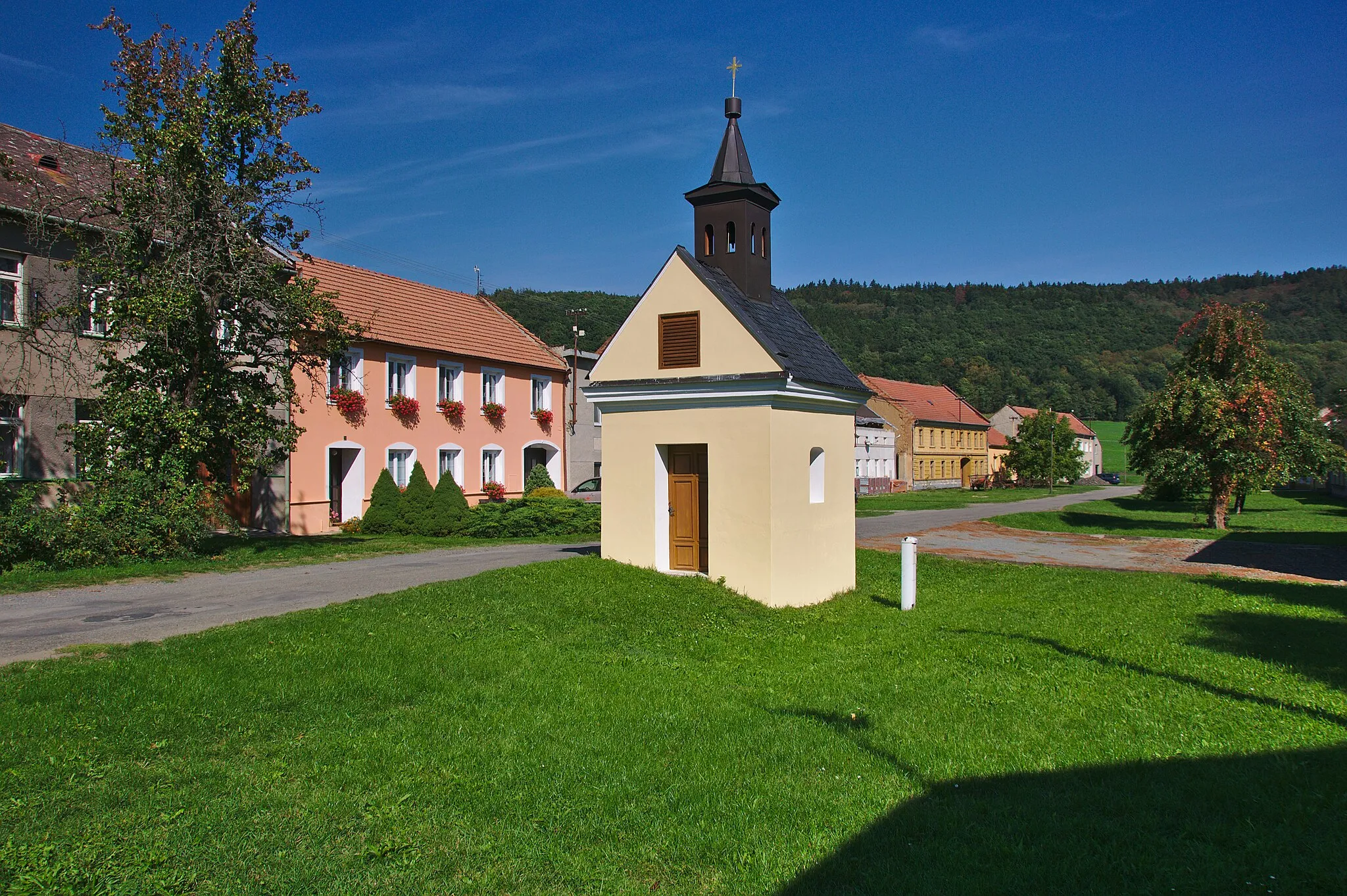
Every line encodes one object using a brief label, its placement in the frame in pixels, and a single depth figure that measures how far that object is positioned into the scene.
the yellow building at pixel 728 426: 11.80
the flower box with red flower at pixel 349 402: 26.61
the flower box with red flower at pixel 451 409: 30.56
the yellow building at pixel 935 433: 73.00
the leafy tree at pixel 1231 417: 25.84
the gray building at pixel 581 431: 37.53
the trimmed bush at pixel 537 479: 33.81
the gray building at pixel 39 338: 18.44
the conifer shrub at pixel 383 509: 25.72
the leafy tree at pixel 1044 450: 68.25
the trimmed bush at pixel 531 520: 24.78
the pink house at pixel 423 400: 26.48
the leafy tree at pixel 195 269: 15.97
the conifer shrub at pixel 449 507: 25.17
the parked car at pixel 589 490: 36.35
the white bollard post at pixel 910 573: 12.61
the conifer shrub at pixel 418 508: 25.33
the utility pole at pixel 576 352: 36.78
